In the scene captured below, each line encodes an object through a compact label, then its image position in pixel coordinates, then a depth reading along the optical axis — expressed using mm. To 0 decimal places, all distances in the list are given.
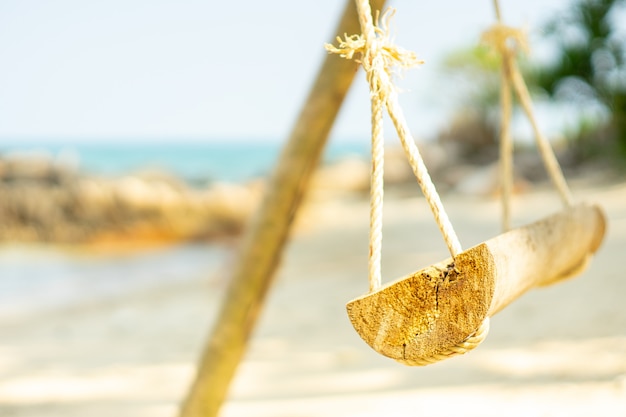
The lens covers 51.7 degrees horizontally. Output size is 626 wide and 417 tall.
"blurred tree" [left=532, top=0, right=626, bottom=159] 9641
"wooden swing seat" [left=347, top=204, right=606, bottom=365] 863
